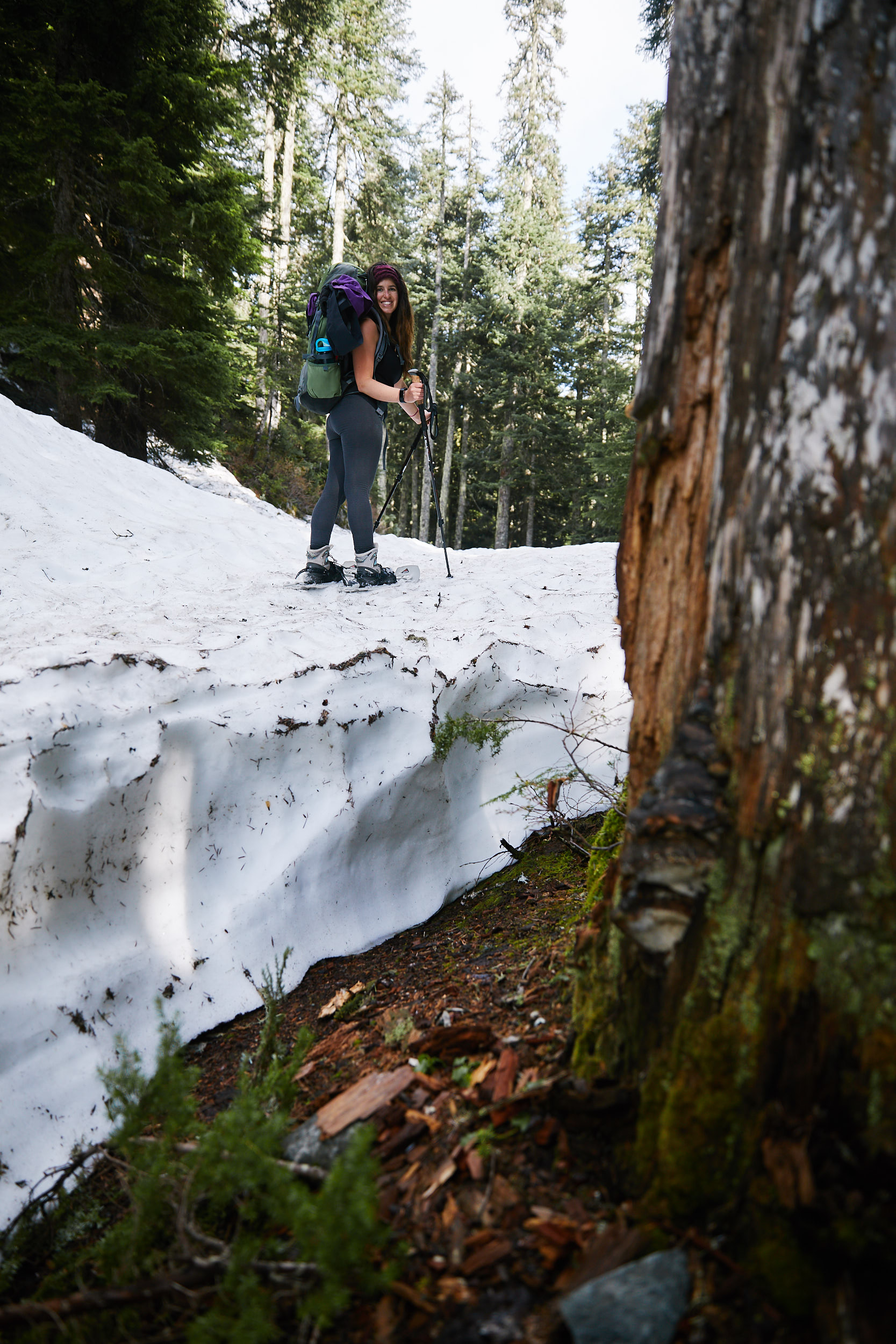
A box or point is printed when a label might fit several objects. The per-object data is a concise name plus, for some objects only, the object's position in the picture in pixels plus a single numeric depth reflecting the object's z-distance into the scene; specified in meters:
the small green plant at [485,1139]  1.50
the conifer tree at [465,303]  25.83
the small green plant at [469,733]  3.40
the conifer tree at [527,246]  24.30
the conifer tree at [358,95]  18.66
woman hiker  4.67
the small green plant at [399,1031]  2.07
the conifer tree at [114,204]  8.52
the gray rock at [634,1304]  1.07
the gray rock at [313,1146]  1.57
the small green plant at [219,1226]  1.17
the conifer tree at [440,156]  26.38
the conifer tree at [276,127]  13.77
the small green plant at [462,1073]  1.75
